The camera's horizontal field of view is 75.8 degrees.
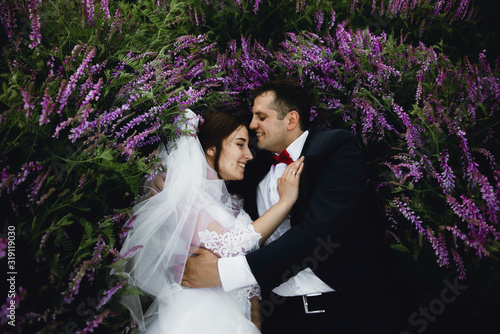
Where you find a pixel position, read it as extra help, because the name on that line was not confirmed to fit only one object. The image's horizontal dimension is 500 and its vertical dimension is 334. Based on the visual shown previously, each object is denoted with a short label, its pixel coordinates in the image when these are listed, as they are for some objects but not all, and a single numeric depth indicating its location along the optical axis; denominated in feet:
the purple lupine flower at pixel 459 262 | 5.15
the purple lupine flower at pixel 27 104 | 4.17
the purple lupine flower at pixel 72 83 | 4.58
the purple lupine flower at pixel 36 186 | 4.17
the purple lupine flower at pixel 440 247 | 5.25
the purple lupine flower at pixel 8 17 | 5.26
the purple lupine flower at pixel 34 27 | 5.11
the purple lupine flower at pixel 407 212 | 5.54
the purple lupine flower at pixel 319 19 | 8.47
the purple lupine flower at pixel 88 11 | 6.15
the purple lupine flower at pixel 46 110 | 4.03
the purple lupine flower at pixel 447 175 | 5.29
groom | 6.62
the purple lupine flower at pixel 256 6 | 8.04
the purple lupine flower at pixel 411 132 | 5.75
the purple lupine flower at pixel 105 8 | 6.53
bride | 6.23
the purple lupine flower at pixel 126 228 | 5.08
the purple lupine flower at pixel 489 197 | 4.87
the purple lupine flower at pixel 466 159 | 5.16
